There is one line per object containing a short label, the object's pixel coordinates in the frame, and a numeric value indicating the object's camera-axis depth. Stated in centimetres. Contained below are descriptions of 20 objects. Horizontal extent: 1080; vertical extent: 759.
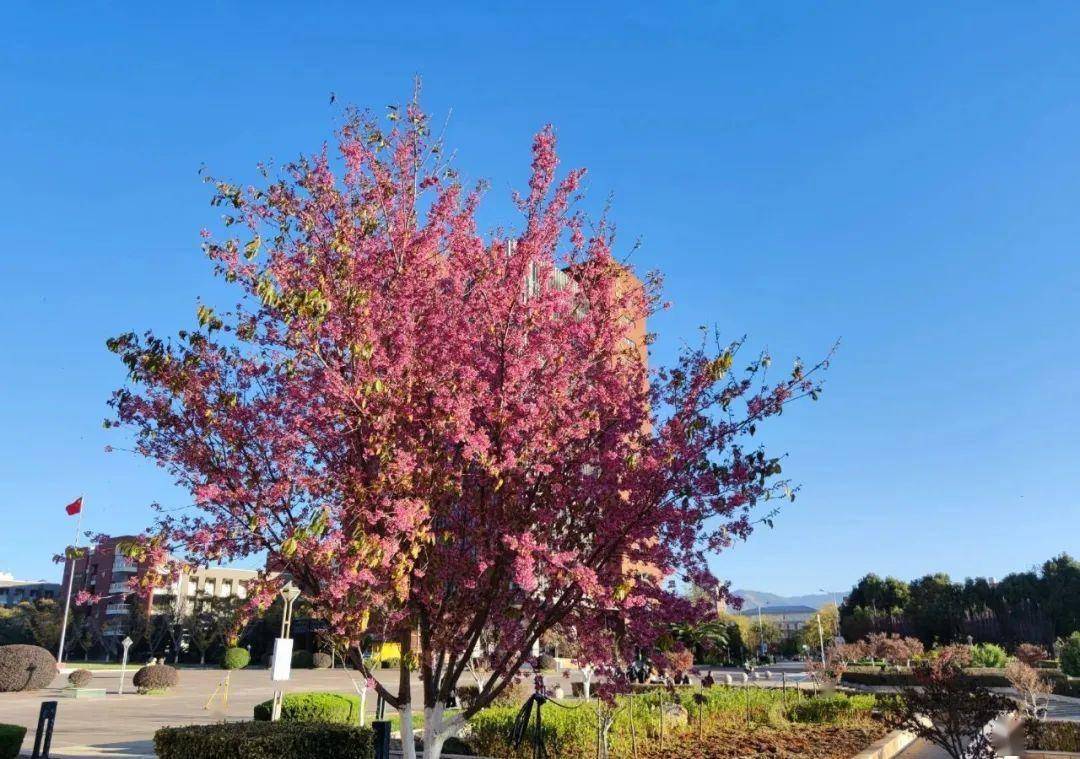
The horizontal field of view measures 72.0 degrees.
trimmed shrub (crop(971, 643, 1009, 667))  4075
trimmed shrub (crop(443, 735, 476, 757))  1308
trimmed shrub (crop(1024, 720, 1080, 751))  1398
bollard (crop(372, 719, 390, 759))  761
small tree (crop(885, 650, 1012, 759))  877
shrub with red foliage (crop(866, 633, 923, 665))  3656
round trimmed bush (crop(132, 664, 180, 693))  3377
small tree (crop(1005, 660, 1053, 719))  1813
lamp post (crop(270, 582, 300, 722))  1263
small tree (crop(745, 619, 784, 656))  7562
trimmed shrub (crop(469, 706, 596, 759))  1258
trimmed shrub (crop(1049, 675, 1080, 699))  3500
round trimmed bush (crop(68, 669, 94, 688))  3447
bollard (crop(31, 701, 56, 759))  1280
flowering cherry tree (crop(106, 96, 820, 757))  642
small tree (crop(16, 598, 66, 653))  6122
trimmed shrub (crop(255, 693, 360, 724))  1695
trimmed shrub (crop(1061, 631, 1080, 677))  3741
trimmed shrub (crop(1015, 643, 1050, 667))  3219
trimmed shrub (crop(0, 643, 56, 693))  3219
